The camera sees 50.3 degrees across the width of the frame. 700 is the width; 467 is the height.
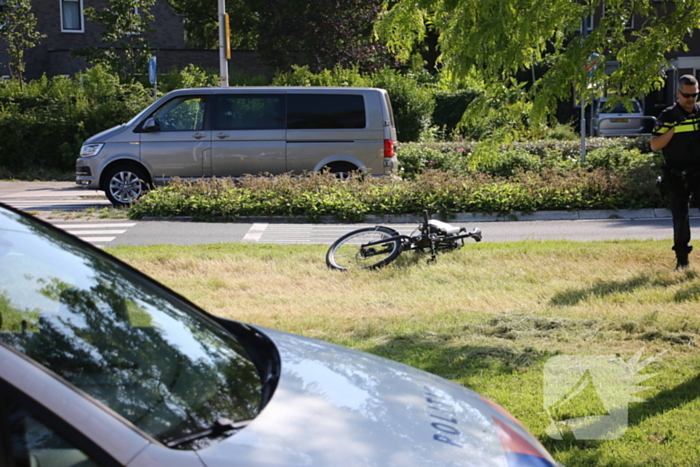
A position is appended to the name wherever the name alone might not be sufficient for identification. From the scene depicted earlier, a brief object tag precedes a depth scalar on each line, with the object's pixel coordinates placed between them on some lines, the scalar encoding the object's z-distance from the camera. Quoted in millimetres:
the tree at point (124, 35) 25594
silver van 14516
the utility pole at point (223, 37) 18562
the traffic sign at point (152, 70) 20438
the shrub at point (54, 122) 21797
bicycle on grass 8539
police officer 7250
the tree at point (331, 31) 29391
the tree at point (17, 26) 24719
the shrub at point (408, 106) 23172
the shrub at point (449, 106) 27703
